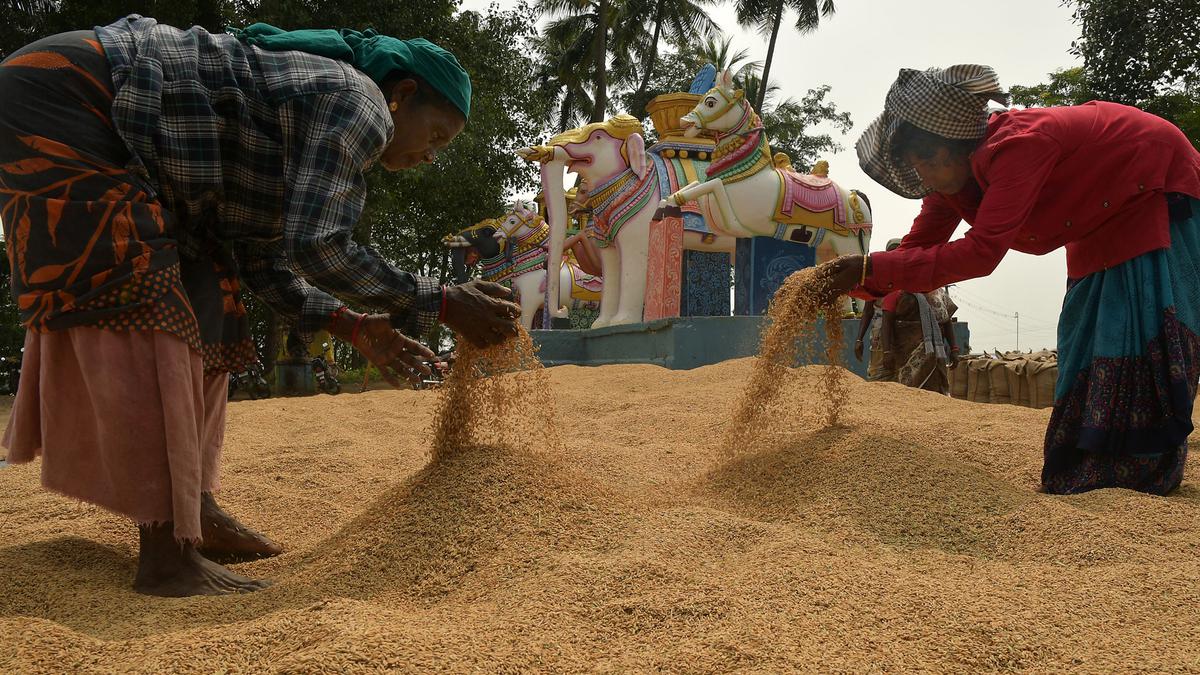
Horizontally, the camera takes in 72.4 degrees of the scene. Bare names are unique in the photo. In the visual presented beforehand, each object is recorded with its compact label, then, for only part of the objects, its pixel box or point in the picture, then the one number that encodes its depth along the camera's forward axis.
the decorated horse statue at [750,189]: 7.18
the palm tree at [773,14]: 16.81
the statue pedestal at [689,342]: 6.70
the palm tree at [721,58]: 19.12
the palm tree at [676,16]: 17.75
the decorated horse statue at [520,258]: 11.10
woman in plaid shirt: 1.55
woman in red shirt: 2.19
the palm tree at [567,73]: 18.09
